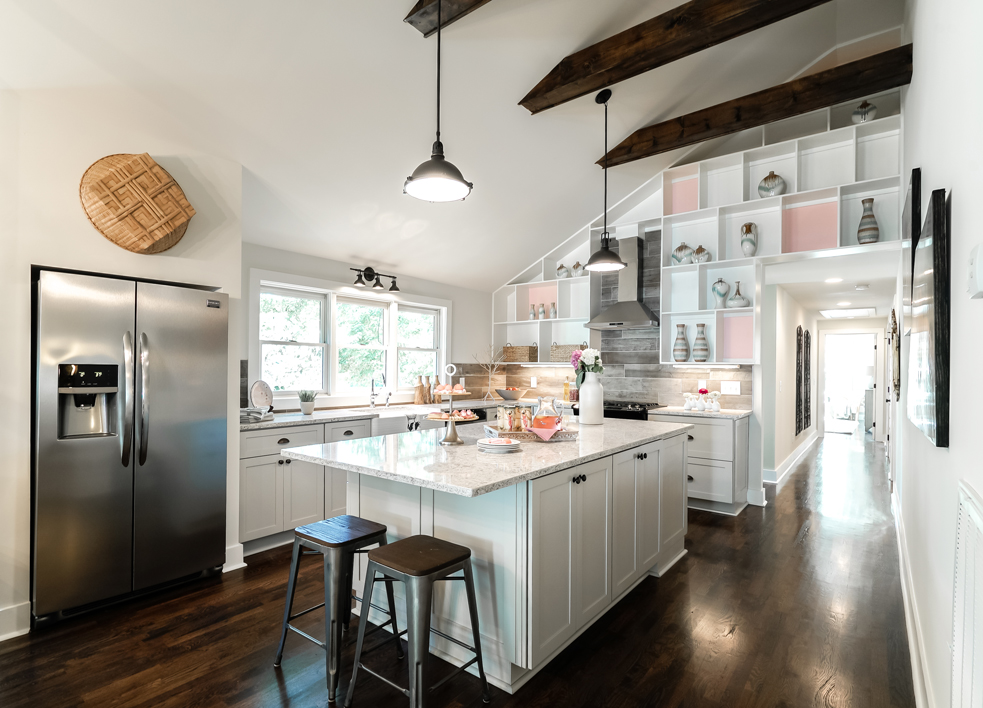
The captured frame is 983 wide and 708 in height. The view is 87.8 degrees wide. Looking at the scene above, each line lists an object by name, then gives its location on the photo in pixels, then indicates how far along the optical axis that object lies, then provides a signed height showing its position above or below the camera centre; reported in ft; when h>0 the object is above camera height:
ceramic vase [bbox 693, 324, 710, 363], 16.85 +0.54
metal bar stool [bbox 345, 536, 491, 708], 5.98 -2.65
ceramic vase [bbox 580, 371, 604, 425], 11.44 -0.85
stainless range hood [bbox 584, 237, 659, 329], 17.52 +2.02
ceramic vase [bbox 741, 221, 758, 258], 16.06 +3.89
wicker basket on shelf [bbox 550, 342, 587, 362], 20.63 +0.46
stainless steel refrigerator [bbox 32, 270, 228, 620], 8.40 -1.38
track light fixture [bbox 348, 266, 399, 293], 16.56 +2.76
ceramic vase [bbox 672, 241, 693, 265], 17.26 +3.71
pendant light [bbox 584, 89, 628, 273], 11.82 +2.36
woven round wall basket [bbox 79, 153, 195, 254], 8.87 +2.84
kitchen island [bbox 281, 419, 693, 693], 6.74 -2.39
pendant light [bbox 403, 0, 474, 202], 7.02 +2.55
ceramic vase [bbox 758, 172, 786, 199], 15.57 +5.45
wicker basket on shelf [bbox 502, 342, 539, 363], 21.52 +0.39
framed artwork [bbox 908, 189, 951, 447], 4.53 +0.39
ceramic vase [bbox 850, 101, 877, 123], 14.62 +7.21
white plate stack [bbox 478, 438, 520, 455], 7.96 -1.31
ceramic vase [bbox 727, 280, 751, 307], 16.24 +2.02
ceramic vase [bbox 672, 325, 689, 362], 17.40 +0.54
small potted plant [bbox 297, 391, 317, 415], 13.79 -1.10
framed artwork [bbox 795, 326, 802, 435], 24.22 -0.81
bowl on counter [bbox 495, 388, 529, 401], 21.89 -1.37
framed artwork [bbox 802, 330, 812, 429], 26.81 -0.98
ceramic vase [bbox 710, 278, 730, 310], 16.65 +2.31
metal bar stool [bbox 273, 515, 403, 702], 6.66 -2.75
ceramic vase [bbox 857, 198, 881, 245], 13.93 +3.73
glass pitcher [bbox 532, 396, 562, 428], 9.12 -0.99
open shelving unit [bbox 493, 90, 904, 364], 14.62 +4.99
